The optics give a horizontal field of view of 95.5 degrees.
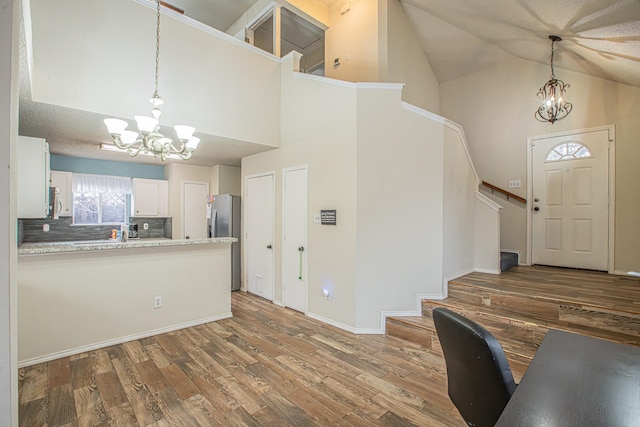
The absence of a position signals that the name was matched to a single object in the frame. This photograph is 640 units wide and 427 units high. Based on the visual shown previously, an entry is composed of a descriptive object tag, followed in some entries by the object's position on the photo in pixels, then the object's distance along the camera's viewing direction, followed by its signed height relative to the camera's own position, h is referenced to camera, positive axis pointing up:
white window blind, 5.41 +0.57
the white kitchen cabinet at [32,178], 3.18 +0.38
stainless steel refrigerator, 5.36 -0.16
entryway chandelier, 4.17 +1.68
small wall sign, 3.74 -0.04
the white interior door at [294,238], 4.18 -0.37
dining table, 0.93 -0.66
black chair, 1.21 -0.68
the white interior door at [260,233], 4.77 -0.33
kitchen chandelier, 2.62 +0.74
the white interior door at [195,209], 6.26 +0.09
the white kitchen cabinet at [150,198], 5.92 +0.32
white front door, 4.24 +0.22
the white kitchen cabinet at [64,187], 5.05 +0.45
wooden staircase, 2.62 -0.98
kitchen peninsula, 2.81 -0.89
